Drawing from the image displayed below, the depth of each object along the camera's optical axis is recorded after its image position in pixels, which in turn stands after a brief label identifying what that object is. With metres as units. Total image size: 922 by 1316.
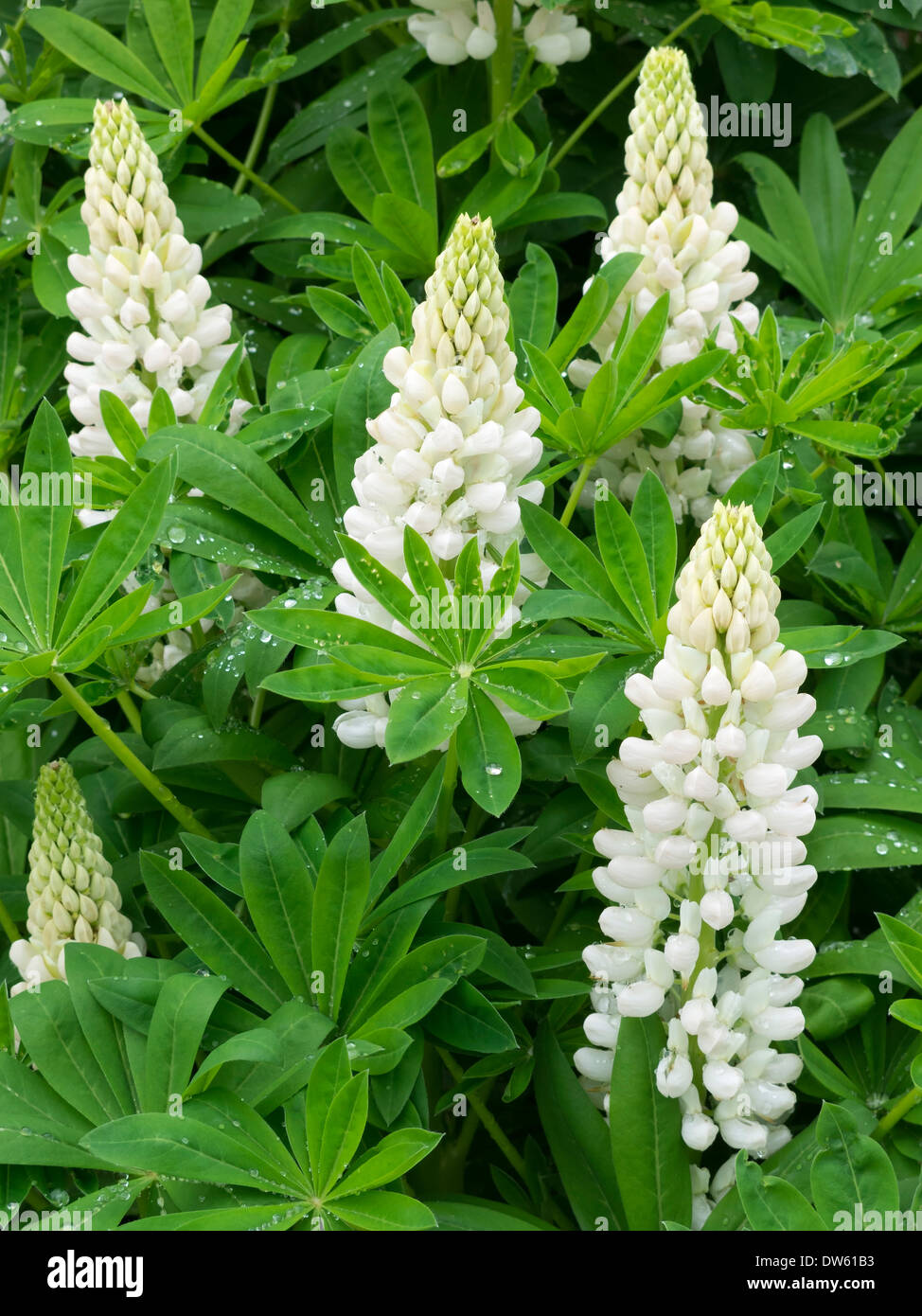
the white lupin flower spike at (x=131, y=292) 1.39
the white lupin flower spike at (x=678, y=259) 1.39
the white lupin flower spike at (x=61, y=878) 1.32
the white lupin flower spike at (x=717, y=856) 1.23
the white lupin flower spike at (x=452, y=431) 1.27
